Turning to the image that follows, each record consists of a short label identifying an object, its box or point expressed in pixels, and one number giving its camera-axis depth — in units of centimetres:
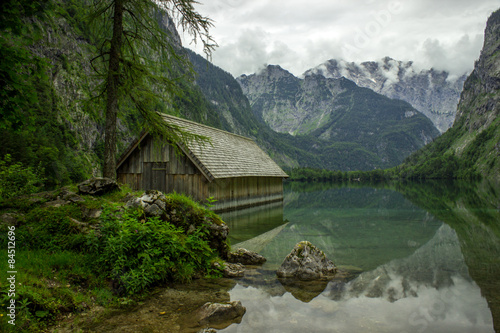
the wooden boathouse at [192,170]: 1856
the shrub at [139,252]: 587
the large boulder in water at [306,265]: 779
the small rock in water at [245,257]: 899
